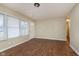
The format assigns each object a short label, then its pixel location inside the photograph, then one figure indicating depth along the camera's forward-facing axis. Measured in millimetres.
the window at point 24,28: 3213
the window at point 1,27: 2020
